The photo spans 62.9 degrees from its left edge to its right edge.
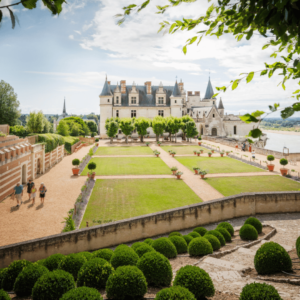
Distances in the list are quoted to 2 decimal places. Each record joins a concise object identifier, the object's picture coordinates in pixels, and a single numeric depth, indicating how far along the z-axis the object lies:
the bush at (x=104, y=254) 6.63
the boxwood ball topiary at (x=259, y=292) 3.65
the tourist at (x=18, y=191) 14.13
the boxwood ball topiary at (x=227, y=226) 10.81
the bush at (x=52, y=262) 6.50
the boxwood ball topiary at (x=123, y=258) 6.12
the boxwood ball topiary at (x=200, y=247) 8.29
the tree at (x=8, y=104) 37.22
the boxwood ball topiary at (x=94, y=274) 5.23
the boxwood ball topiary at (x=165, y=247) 8.12
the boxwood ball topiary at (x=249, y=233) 10.28
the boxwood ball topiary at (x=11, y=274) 5.80
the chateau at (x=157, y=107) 59.81
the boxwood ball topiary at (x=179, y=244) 9.10
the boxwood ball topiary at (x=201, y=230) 10.51
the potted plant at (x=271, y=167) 24.22
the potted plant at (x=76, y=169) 22.36
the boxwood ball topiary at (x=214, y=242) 9.02
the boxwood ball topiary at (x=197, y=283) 4.51
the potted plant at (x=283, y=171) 22.43
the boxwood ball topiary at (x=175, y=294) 3.81
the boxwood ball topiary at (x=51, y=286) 4.60
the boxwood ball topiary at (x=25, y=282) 5.24
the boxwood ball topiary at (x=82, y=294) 3.94
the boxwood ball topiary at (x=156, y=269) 5.56
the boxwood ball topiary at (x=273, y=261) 5.88
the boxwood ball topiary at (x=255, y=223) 11.00
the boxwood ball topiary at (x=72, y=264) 5.93
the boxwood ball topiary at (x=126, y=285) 4.57
